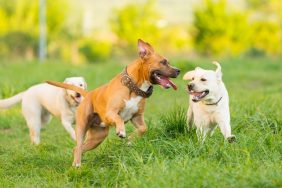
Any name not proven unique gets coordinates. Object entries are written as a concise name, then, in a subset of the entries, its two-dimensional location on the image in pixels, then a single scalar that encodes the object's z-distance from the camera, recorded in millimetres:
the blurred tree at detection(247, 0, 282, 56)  54262
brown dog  10046
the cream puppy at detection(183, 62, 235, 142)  10251
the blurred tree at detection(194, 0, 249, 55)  51015
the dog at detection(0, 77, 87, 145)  13062
